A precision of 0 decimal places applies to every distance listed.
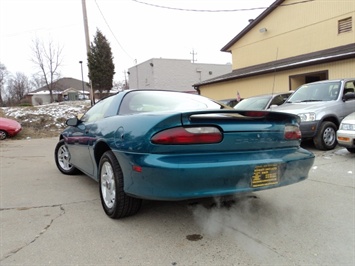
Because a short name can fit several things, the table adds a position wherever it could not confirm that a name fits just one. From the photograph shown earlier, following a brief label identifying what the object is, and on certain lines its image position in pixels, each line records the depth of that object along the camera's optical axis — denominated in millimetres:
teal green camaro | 2400
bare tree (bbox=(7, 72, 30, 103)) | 61906
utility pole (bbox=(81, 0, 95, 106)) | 16469
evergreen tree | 29375
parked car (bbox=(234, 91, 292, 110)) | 8641
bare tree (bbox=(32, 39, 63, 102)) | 40444
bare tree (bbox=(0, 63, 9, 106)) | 57469
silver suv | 6609
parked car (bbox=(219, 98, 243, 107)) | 12102
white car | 5602
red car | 11852
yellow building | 13320
